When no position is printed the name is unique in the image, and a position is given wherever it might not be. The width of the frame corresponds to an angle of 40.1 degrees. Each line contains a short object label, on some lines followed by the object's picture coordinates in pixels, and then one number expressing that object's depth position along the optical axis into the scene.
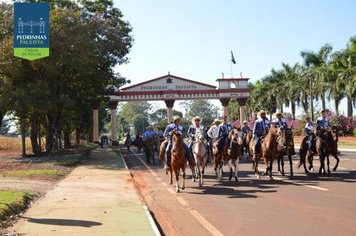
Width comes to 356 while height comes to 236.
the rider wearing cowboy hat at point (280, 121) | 17.94
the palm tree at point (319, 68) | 54.62
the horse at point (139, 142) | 41.25
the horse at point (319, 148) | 18.11
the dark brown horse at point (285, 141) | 17.34
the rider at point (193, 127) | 16.94
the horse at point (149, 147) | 28.61
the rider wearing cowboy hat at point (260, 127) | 18.14
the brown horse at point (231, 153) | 17.09
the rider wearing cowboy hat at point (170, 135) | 15.74
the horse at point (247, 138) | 23.22
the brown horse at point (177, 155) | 15.16
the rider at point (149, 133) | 29.08
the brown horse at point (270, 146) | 17.33
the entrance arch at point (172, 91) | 63.47
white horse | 16.53
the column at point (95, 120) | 64.62
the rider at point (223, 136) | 17.69
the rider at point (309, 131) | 18.92
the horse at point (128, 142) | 47.18
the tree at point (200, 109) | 186.34
